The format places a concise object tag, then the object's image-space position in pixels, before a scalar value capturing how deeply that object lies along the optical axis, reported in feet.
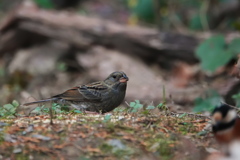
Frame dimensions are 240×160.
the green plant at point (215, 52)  66.90
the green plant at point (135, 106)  35.59
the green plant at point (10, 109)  36.99
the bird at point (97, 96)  43.14
